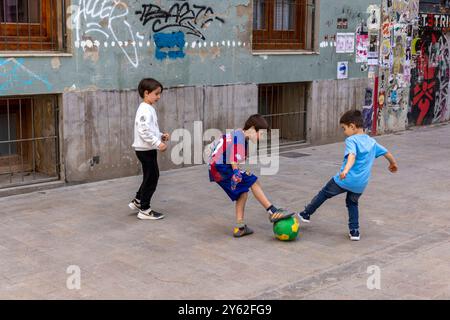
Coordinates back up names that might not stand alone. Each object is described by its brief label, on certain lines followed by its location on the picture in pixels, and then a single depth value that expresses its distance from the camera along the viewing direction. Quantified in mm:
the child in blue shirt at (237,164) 6289
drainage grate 11289
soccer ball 6293
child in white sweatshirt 6879
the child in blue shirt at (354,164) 6229
